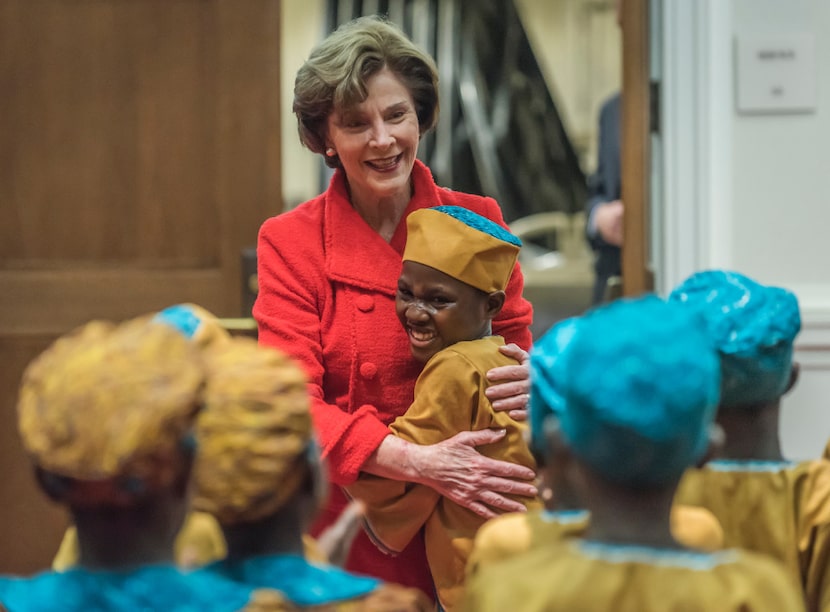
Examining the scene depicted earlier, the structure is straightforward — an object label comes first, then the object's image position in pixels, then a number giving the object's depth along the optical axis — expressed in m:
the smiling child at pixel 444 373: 2.96
